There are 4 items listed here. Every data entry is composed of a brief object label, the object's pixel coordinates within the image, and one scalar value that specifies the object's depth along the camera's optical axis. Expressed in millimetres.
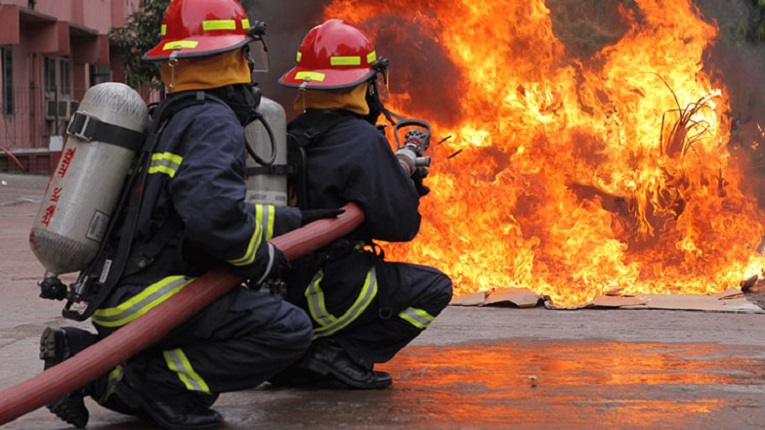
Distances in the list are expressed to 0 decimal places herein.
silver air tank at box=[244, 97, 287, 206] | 9326
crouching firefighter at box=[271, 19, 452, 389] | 9674
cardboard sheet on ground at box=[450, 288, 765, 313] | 15914
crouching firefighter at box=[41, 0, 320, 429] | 7750
